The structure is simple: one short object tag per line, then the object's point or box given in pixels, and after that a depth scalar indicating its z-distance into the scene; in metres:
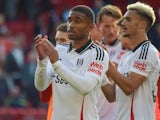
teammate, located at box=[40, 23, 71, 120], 17.32
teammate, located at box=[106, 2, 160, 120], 14.82
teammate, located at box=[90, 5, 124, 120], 18.00
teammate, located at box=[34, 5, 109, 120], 14.05
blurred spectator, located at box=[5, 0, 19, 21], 40.37
